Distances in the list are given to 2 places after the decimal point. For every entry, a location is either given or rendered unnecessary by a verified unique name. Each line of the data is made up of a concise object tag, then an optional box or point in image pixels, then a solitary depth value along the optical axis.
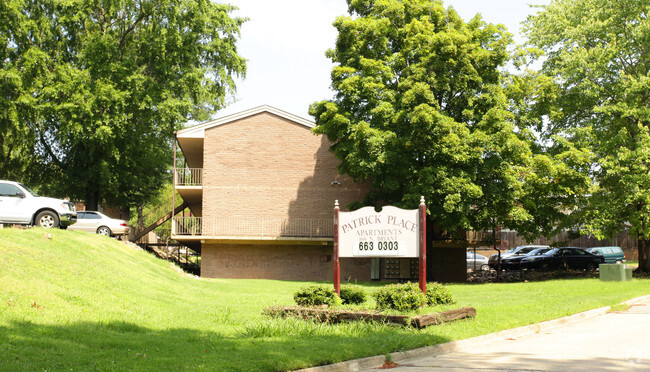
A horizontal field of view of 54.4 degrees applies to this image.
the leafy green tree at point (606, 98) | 30.55
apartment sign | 14.94
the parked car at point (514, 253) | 42.69
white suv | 22.36
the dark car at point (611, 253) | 43.98
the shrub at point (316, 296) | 14.48
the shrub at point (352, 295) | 15.89
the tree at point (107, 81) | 35.38
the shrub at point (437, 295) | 15.43
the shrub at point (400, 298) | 14.12
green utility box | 26.38
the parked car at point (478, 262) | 48.69
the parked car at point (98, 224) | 31.92
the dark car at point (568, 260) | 38.78
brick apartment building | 35.12
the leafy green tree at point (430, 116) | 28.28
